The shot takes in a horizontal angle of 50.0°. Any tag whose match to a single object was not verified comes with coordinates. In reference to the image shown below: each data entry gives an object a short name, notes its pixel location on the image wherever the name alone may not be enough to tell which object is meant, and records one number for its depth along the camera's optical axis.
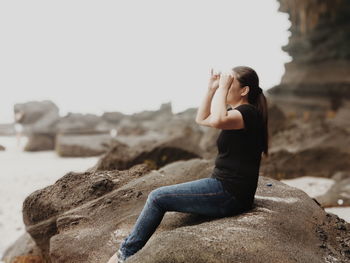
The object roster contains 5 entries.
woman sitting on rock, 2.02
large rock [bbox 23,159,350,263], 1.83
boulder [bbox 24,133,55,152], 11.92
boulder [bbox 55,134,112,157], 10.52
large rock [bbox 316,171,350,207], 5.02
